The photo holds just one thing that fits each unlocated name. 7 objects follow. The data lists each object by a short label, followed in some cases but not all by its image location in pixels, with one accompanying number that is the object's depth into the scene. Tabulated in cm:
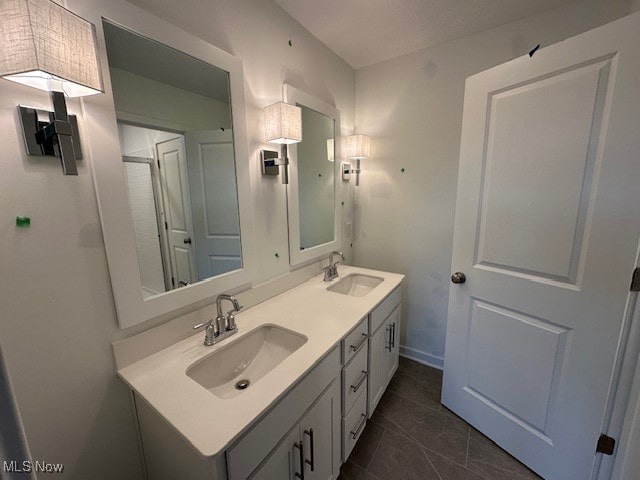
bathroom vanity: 72
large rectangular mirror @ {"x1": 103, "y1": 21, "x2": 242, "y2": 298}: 92
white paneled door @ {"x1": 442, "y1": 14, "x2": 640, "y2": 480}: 99
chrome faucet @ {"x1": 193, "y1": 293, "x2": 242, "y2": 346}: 106
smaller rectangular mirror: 161
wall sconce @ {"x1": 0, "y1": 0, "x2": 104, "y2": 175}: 59
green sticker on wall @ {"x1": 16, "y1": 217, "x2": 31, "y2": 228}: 71
